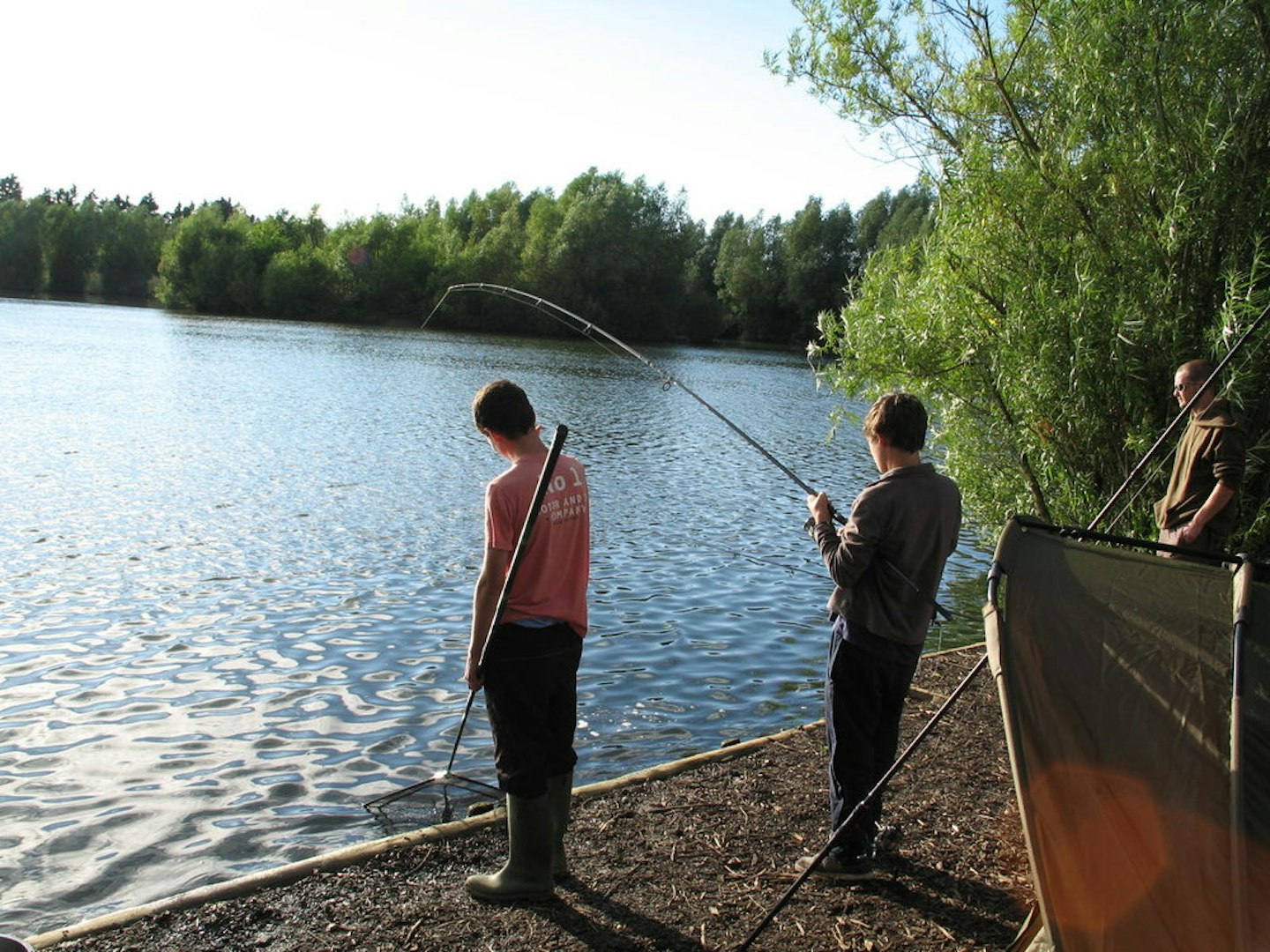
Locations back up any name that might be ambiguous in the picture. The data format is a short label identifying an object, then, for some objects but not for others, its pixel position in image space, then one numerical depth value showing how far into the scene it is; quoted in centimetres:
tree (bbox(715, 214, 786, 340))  8788
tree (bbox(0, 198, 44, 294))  11062
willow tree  737
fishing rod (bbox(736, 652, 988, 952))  414
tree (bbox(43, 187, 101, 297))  11106
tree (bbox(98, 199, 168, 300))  11281
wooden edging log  452
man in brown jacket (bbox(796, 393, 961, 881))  456
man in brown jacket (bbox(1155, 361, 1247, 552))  650
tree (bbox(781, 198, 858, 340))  8450
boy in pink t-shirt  457
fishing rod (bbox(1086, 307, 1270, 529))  422
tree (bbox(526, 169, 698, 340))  8162
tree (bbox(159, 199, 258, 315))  9081
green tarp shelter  295
